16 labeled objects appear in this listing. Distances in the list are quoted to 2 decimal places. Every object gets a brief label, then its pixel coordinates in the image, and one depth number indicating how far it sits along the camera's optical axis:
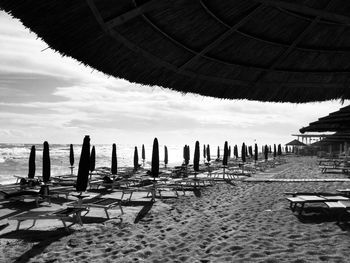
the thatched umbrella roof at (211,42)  2.35
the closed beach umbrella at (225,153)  19.36
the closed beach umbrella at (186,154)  26.00
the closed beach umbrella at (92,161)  16.09
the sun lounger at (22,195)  10.95
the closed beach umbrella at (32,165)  15.14
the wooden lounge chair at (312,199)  8.90
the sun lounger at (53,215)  7.95
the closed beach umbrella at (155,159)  12.94
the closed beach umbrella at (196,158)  16.82
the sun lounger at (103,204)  8.92
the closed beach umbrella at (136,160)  24.39
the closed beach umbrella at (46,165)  12.63
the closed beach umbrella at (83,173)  9.05
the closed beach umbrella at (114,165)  15.60
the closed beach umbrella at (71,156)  21.47
